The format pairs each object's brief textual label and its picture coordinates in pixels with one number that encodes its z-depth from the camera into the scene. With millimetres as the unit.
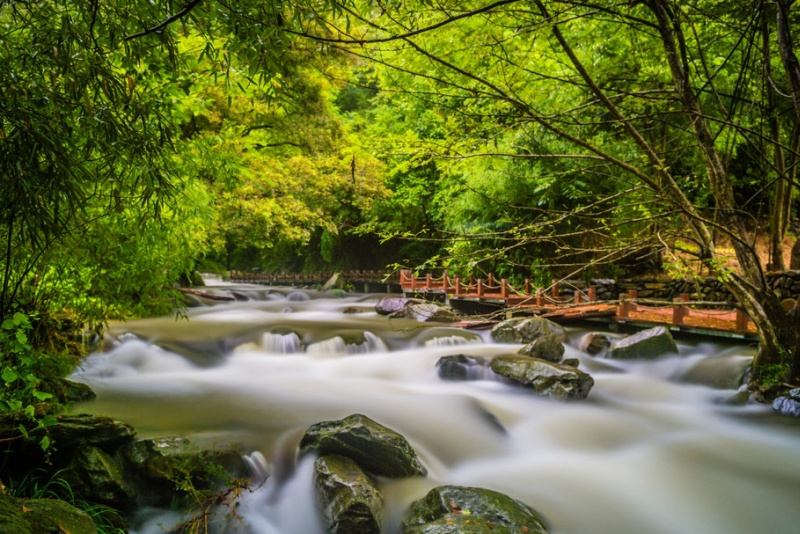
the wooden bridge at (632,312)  7738
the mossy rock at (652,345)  7648
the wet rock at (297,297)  18672
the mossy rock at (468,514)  3111
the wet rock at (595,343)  8440
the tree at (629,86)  3516
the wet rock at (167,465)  3725
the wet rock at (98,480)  3477
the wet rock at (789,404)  5344
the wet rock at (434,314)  11719
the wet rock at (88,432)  3613
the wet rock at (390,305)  13422
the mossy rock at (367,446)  4141
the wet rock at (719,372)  6664
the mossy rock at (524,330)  9133
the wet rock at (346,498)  3529
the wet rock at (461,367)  7422
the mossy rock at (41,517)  1996
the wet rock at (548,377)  6352
